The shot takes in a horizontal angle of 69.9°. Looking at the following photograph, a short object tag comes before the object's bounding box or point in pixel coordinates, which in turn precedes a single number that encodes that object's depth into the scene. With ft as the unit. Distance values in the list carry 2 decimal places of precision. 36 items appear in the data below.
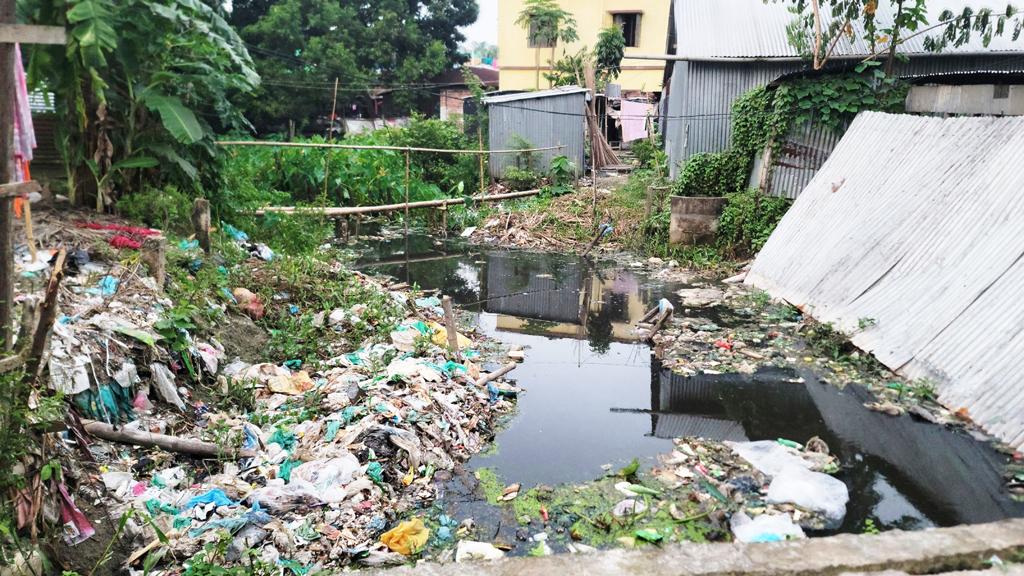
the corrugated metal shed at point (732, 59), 40.40
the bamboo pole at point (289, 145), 34.87
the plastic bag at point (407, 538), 12.31
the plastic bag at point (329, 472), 13.70
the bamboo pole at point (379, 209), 33.76
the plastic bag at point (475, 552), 12.01
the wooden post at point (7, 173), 9.00
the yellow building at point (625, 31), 89.20
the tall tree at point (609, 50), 71.36
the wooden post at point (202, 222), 25.44
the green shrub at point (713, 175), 36.17
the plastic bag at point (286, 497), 12.76
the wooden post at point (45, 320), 8.68
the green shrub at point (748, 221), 33.06
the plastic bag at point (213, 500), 12.48
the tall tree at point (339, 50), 78.02
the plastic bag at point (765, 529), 12.26
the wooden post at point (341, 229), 43.03
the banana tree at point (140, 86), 24.06
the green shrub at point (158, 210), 26.11
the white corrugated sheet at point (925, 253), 16.81
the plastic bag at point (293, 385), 18.31
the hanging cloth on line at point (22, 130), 18.89
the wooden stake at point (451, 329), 21.35
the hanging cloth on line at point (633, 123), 73.84
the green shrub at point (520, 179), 50.93
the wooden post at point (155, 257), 20.65
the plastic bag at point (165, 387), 16.17
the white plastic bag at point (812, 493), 13.29
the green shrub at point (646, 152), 50.01
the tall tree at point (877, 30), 33.37
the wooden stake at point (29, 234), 18.70
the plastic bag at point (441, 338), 22.25
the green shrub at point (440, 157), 54.03
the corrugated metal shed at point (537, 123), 52.85
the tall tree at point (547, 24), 84.84
